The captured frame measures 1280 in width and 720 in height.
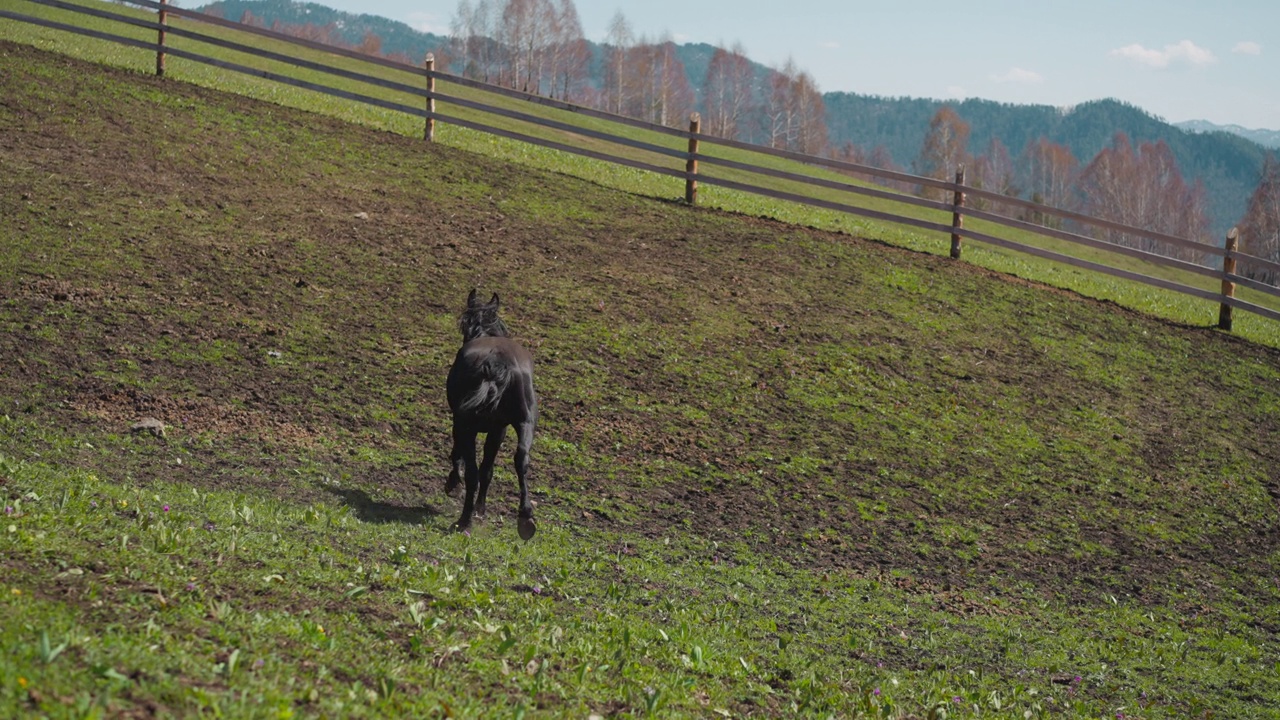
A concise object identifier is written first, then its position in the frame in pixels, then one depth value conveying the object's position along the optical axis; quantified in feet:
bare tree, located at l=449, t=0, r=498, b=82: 444.55
